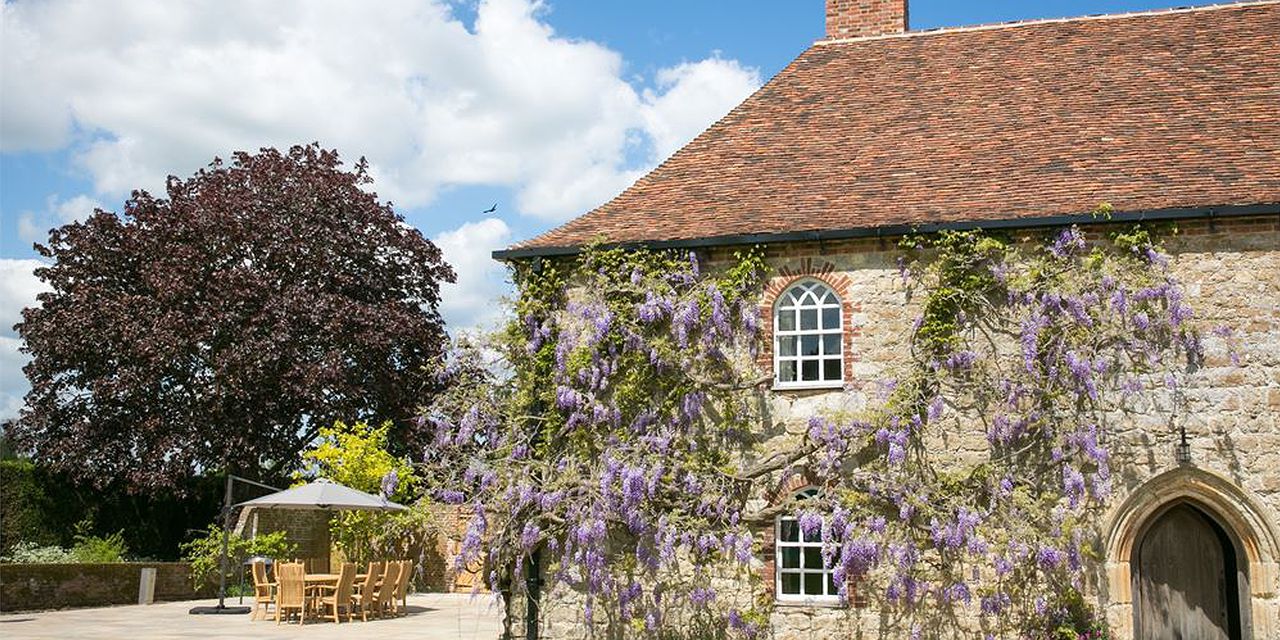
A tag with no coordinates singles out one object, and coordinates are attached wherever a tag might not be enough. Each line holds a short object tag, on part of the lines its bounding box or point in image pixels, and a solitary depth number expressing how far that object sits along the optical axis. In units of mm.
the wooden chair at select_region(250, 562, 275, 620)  17703
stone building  11758
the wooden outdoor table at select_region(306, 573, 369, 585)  17338
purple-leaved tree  23906
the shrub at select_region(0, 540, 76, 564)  22141
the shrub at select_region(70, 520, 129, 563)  23016
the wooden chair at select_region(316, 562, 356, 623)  17141
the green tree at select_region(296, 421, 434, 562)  23828
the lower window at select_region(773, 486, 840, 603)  12469
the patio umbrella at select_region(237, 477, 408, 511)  17938
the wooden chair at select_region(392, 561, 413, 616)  18797
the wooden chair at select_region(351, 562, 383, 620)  17688
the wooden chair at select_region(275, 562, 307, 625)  16828
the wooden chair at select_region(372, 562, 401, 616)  18094
